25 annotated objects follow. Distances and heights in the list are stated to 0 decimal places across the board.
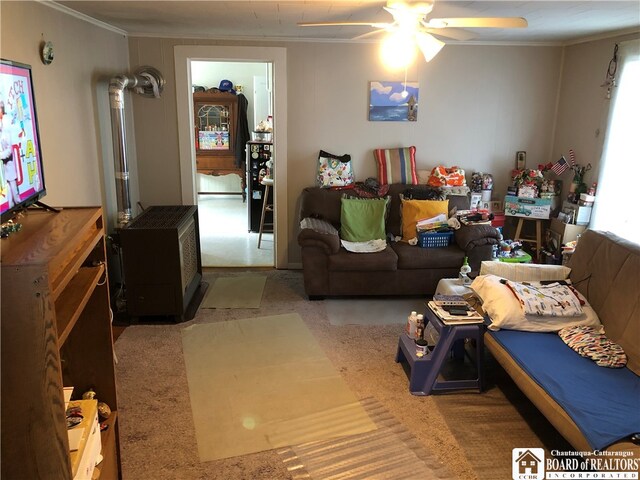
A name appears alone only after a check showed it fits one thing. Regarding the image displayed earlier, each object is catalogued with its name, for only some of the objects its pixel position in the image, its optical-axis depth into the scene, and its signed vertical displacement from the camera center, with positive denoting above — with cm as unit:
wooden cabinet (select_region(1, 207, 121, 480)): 118 -56
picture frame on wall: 469 +16
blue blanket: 198 -115
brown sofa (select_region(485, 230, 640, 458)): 208 -101
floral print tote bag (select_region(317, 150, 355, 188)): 470 -49
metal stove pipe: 380 -24
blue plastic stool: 281 -135
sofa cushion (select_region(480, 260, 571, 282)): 318 -94
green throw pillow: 443 -87
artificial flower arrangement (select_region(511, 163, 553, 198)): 470 -56
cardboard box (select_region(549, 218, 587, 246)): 441 -95
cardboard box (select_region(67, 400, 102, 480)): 149 -100
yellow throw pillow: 441 -79
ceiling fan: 243 +48
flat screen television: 145 -9
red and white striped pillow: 477 -44
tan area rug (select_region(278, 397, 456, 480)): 224 -155
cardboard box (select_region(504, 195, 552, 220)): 468 -79
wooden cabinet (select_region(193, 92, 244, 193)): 793 -26
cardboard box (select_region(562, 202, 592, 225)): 435 -78
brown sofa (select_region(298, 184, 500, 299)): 407 -116
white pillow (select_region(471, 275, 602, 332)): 275 -106
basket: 424 -99
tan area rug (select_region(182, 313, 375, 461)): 250 -153
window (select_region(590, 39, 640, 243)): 382 -25
